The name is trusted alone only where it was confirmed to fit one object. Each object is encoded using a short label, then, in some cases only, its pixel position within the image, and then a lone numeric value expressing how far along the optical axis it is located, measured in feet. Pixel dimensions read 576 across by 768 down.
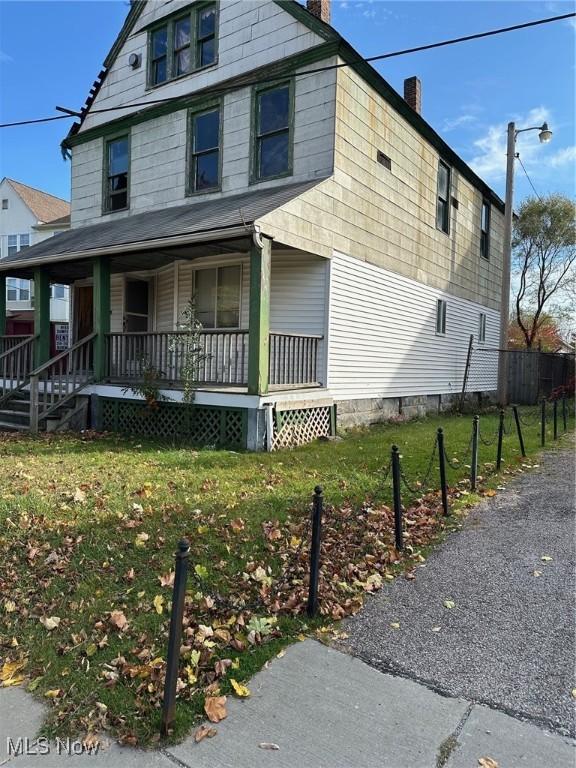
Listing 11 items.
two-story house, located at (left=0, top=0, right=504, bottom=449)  31.19
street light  53.42
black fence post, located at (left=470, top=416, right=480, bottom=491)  21.66
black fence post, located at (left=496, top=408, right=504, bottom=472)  24.85
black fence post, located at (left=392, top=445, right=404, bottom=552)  15.06
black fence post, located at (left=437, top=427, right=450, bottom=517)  18.47
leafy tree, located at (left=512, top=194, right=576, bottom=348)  92.53
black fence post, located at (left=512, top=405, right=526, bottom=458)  28.85
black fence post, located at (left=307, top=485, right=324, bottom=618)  11.31
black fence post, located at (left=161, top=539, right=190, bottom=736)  8.14
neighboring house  102.32
